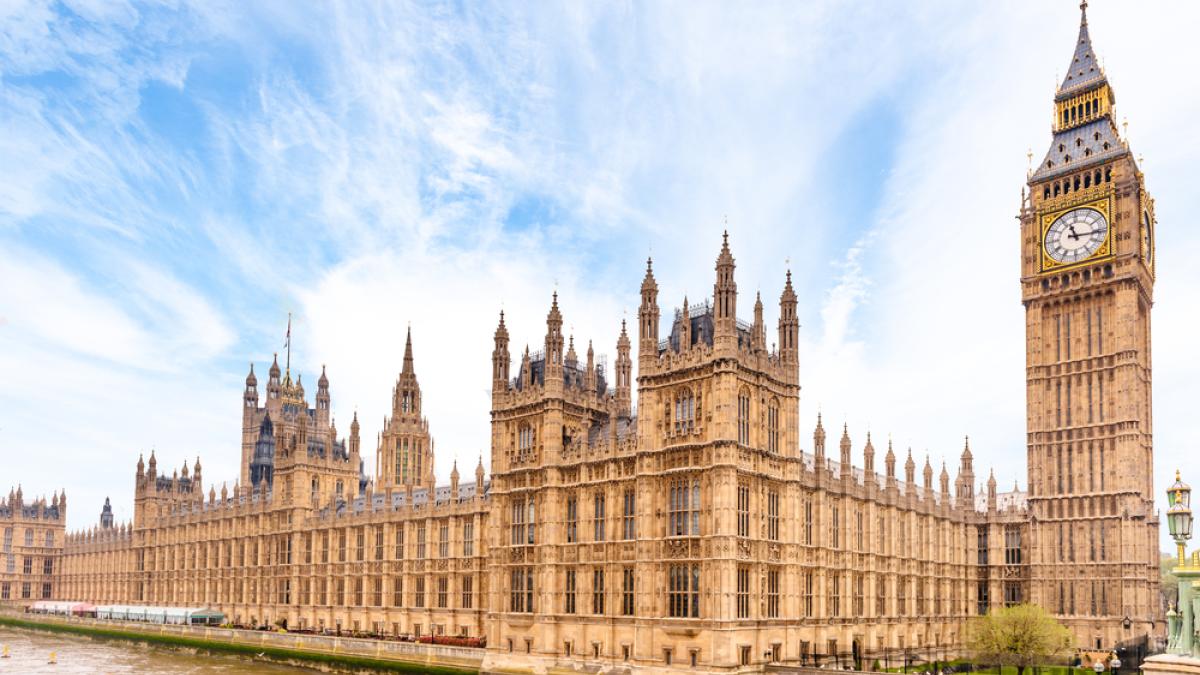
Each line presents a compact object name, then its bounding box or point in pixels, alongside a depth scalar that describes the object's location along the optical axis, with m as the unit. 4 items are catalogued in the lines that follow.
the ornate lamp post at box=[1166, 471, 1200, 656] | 38.16
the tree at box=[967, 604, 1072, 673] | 75.81
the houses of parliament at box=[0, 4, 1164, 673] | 67.12
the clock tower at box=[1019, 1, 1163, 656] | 91.69
